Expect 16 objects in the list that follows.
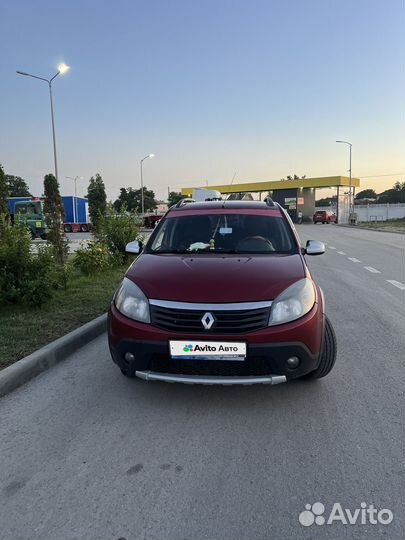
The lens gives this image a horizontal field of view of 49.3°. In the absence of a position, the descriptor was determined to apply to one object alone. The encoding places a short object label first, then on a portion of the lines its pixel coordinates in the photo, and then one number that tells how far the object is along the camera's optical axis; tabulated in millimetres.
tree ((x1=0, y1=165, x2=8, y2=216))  7352
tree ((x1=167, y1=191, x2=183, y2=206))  106450
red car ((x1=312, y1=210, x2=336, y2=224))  52062
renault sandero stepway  3197
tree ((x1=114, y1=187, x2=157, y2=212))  89875
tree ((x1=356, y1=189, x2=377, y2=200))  132750
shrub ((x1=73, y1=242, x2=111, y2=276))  9359
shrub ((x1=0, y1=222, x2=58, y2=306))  6133
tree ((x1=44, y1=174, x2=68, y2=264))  9758
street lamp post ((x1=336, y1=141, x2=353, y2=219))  52034
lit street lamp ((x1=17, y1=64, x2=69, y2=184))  21406
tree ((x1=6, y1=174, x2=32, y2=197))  110381
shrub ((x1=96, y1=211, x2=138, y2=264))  10828
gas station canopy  51844
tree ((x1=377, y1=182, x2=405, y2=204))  101050
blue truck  37156
